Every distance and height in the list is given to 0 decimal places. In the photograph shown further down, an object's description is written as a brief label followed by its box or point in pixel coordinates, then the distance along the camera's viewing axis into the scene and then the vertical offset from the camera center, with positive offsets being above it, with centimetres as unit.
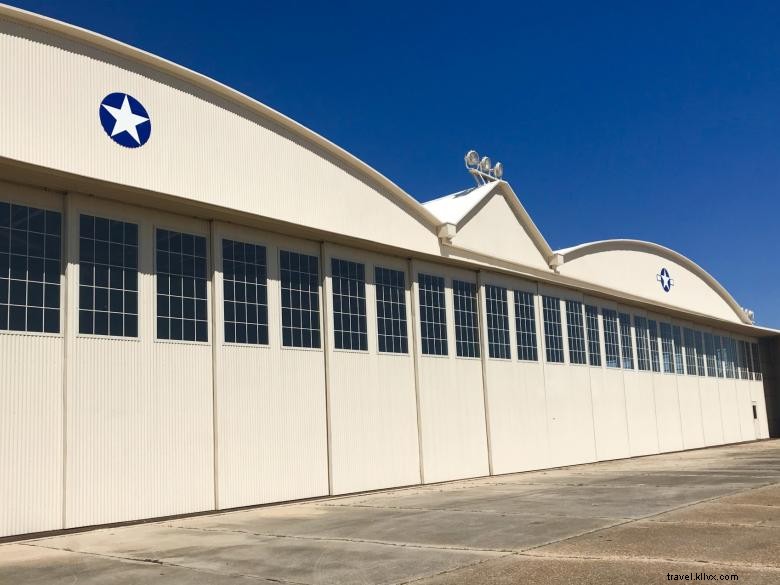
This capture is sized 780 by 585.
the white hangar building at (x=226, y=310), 1664 +296
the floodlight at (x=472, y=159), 3231 +1010
